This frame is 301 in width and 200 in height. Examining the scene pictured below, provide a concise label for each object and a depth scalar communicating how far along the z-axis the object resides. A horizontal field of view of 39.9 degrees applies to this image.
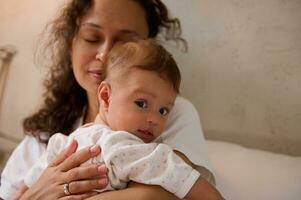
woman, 1.02
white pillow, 1.26
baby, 0.92
